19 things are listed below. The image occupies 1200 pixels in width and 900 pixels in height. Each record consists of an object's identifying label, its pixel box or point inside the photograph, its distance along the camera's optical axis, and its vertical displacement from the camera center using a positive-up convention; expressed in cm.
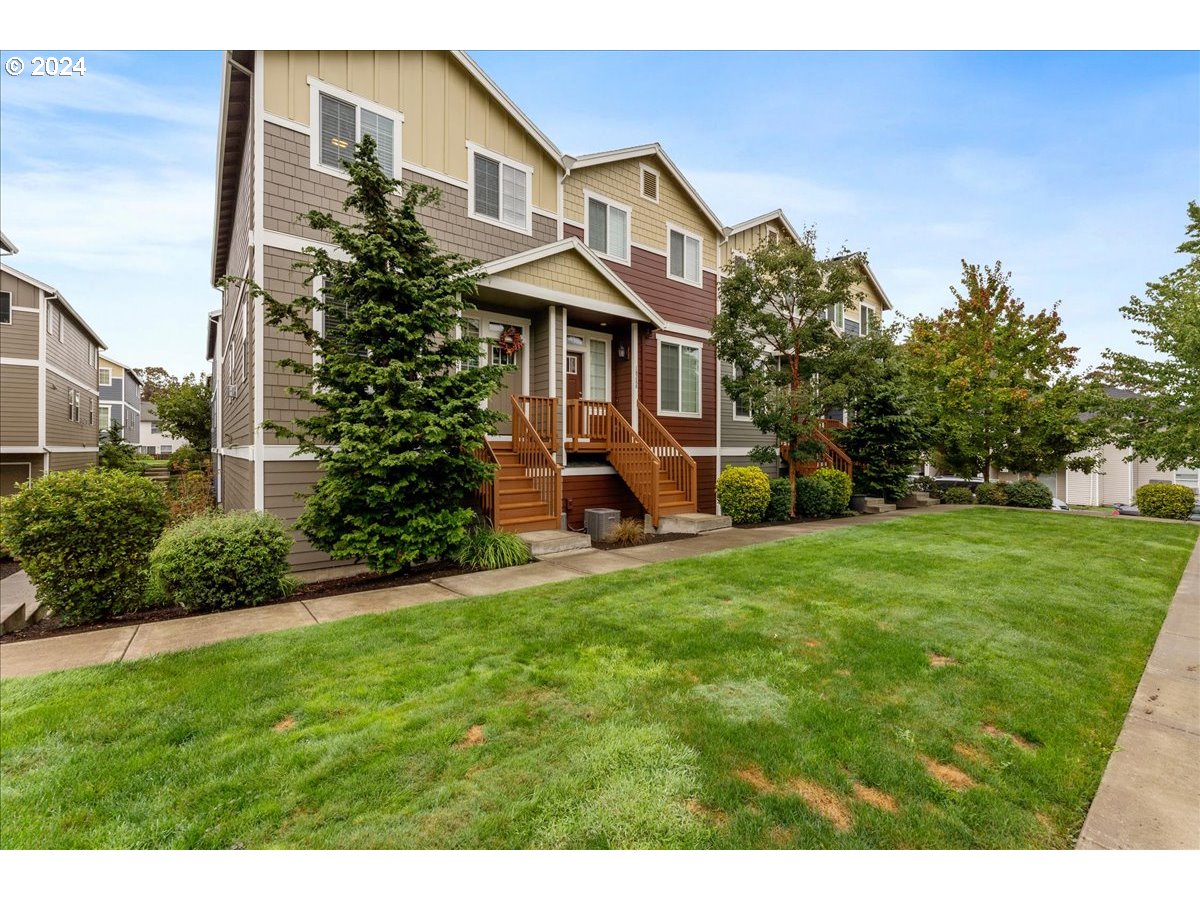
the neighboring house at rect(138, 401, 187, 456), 4866 +63
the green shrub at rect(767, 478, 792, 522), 1154 -129
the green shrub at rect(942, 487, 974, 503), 1658 -160
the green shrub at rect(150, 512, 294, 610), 491 -114
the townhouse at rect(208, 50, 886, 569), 745 +338
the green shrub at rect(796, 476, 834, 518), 1227 -123
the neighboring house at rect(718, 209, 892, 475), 1372 +128
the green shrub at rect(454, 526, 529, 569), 680 -141
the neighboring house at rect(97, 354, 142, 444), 3663 +393
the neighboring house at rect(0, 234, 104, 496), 1538 +202
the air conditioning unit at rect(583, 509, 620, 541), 907 -134
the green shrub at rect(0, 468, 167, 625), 438 -82
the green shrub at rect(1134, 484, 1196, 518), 1338 -144
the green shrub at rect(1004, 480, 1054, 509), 1547 -148
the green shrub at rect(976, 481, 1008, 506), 1602 -151
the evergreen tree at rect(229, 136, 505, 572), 594 +67
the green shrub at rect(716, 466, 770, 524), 1063 -101
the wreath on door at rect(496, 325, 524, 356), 983 +201
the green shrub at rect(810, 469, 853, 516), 1256 -101
